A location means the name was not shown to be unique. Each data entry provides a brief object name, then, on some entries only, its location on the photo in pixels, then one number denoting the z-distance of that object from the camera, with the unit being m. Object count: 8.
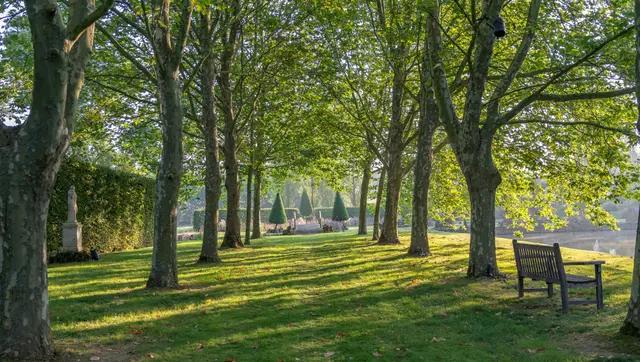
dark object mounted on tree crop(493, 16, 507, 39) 9.98
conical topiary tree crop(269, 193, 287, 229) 45.28
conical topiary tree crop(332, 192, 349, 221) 47.22
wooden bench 8.29
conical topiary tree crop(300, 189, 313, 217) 65.56
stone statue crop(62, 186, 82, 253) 18.12
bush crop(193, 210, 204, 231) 51.03
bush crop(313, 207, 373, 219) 67.75
